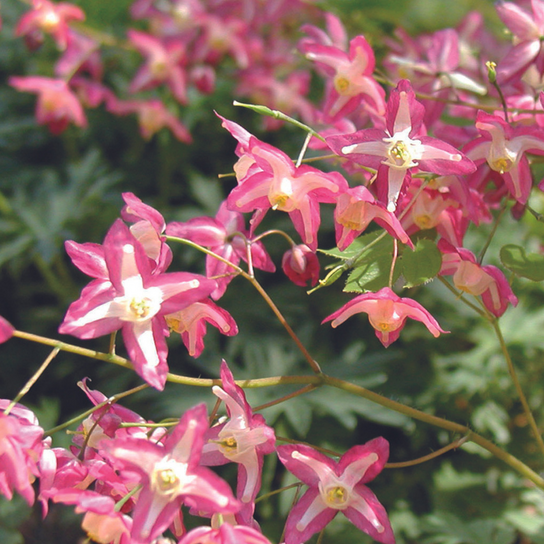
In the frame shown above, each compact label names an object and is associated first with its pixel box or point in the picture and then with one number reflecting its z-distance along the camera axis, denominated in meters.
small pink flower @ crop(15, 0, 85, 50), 0.46
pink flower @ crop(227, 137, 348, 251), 0.27
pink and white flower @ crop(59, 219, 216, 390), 0.26
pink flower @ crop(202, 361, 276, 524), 0.26
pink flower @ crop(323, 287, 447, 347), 0.27
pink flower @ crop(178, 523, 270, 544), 0.25
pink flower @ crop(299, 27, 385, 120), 0.30
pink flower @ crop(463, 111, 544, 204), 0.28
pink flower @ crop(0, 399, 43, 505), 0.25
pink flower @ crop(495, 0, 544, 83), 0.30
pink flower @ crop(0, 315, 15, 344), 0.25
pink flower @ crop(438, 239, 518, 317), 0.28
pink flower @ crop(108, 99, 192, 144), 0.48
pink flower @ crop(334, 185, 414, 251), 0.26
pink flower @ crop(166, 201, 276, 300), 0.28
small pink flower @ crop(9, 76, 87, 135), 0.46
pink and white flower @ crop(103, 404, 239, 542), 0.25
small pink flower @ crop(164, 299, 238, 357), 0.27
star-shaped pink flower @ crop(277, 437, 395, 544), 0.27
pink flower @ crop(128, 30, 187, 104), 0.49
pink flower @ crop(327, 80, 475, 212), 0.27
